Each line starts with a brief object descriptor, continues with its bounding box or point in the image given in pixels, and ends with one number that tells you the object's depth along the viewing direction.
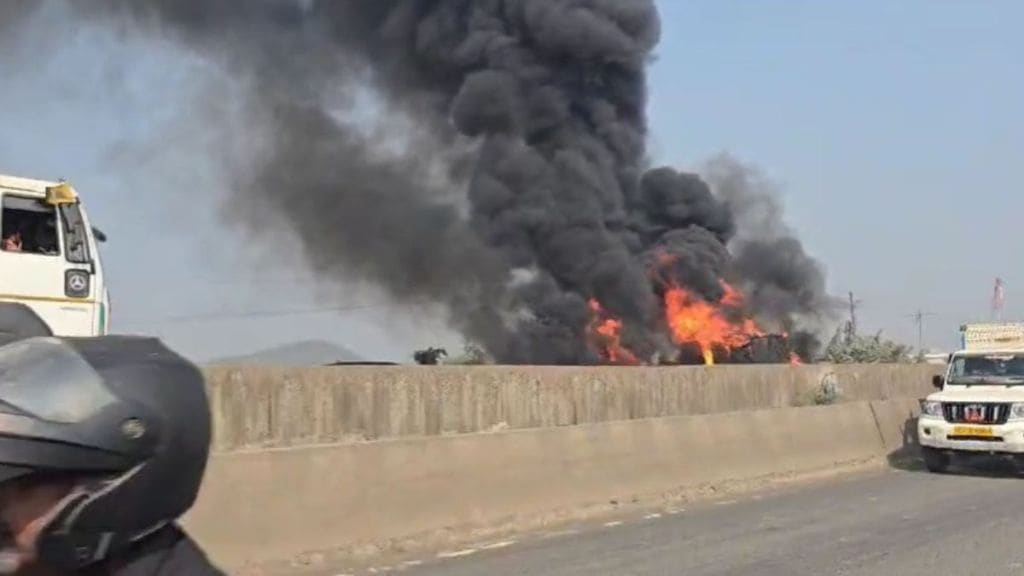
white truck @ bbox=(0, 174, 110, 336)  10.55
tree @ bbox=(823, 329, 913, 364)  34.75
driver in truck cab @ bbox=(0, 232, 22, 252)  10.58
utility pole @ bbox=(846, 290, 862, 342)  36.55
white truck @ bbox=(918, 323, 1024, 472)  16.97
